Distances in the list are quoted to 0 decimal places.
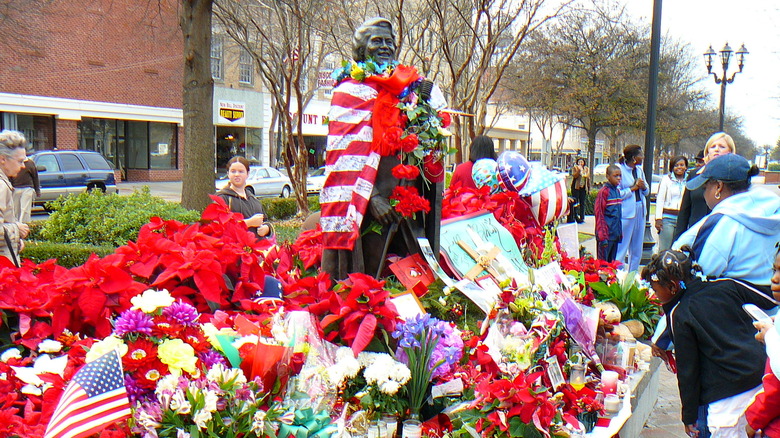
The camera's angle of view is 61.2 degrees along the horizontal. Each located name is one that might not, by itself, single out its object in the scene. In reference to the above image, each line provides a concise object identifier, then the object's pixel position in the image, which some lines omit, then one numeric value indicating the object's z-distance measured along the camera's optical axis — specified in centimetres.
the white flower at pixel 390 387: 305
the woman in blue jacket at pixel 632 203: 911
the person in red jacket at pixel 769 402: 257
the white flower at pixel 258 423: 247
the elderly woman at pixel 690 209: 748
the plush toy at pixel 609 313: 481
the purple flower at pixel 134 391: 255
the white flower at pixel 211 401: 240
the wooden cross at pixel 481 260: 452
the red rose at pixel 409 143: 403
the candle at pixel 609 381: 394
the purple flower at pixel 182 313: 279
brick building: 2700
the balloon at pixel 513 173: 570
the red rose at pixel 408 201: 409
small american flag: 228
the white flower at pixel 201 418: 238
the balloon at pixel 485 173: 585
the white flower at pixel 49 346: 279
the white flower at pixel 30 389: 262
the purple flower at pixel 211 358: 274
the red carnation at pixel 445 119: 433
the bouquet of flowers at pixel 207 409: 241
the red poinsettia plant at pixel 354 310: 325
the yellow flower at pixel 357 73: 401
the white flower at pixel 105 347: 252
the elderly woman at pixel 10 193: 500
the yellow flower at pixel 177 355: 257
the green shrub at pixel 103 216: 811
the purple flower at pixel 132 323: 266
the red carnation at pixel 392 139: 398
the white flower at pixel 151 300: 273
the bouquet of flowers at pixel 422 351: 322
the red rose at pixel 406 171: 401
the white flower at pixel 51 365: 271
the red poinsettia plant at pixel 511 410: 296
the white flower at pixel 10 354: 278
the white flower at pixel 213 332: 284
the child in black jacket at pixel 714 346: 325
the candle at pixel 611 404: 377
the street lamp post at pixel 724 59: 2059
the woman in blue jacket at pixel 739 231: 338
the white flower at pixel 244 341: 282
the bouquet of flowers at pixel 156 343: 256
